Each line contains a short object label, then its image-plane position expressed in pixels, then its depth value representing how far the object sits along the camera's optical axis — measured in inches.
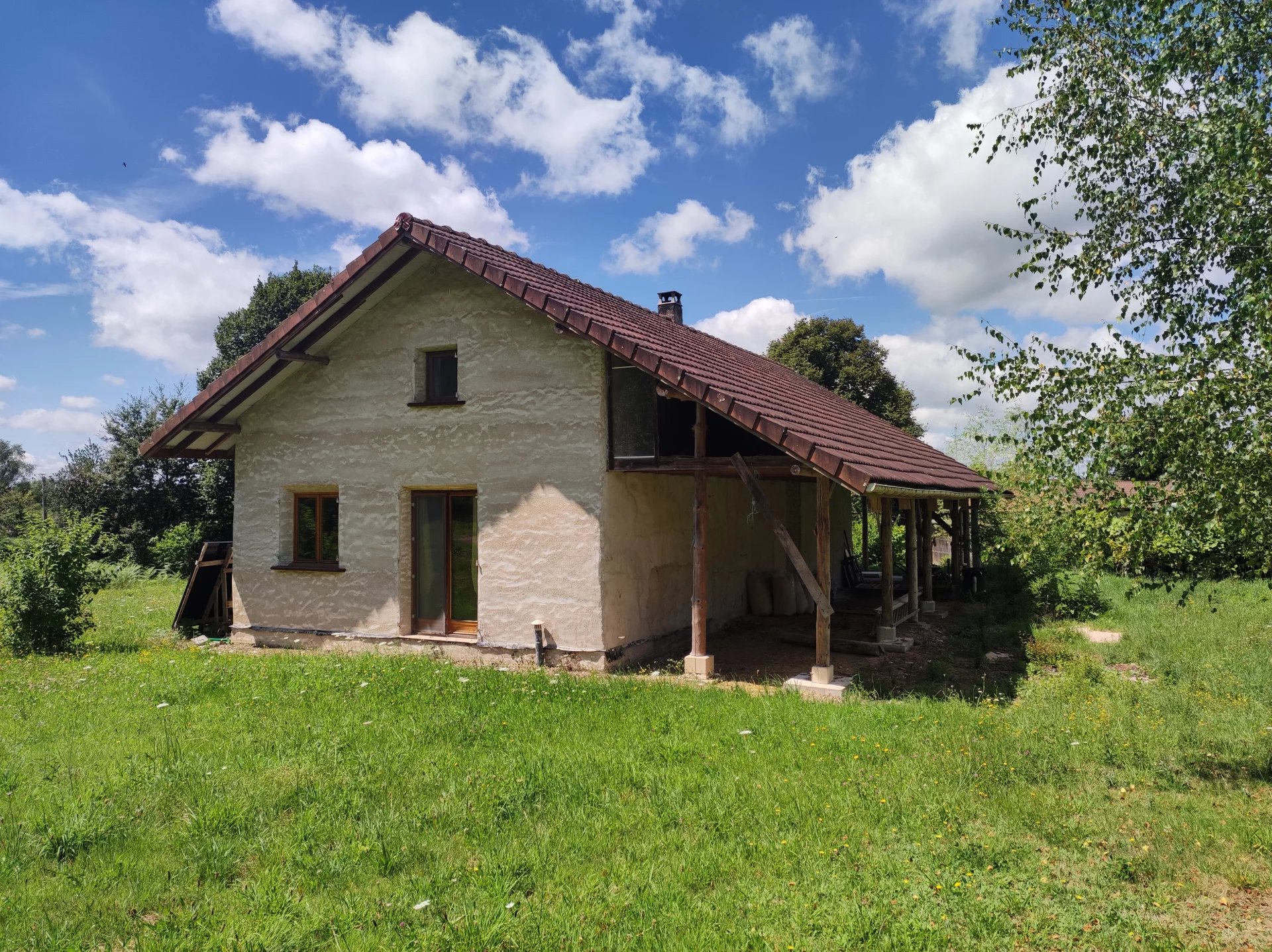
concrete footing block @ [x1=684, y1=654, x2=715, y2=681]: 355.3
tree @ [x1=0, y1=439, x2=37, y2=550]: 1438.2
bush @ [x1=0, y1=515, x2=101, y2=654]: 415.2
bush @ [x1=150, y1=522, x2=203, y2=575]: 911.0
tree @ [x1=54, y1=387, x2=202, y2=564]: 968.3
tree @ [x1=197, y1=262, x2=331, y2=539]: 1186.0
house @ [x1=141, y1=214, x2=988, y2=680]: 358.0
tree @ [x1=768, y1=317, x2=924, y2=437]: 1214.3
